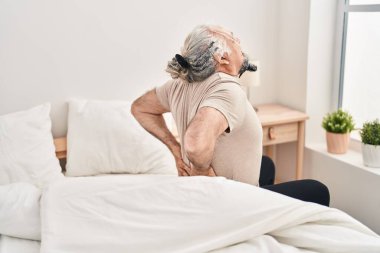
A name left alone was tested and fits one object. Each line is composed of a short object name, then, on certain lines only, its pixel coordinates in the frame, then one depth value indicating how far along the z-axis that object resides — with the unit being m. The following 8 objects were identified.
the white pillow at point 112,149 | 2.43
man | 1.31
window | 2.70
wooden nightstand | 2.83
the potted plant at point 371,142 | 2.46
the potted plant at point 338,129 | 2.70
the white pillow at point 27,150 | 2.22
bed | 1.27
